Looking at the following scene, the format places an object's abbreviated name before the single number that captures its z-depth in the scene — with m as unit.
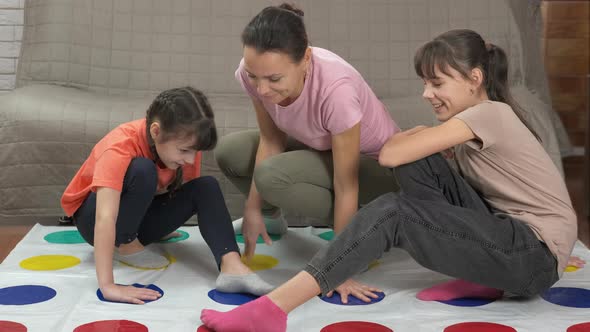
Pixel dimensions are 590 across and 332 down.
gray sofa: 2.44
